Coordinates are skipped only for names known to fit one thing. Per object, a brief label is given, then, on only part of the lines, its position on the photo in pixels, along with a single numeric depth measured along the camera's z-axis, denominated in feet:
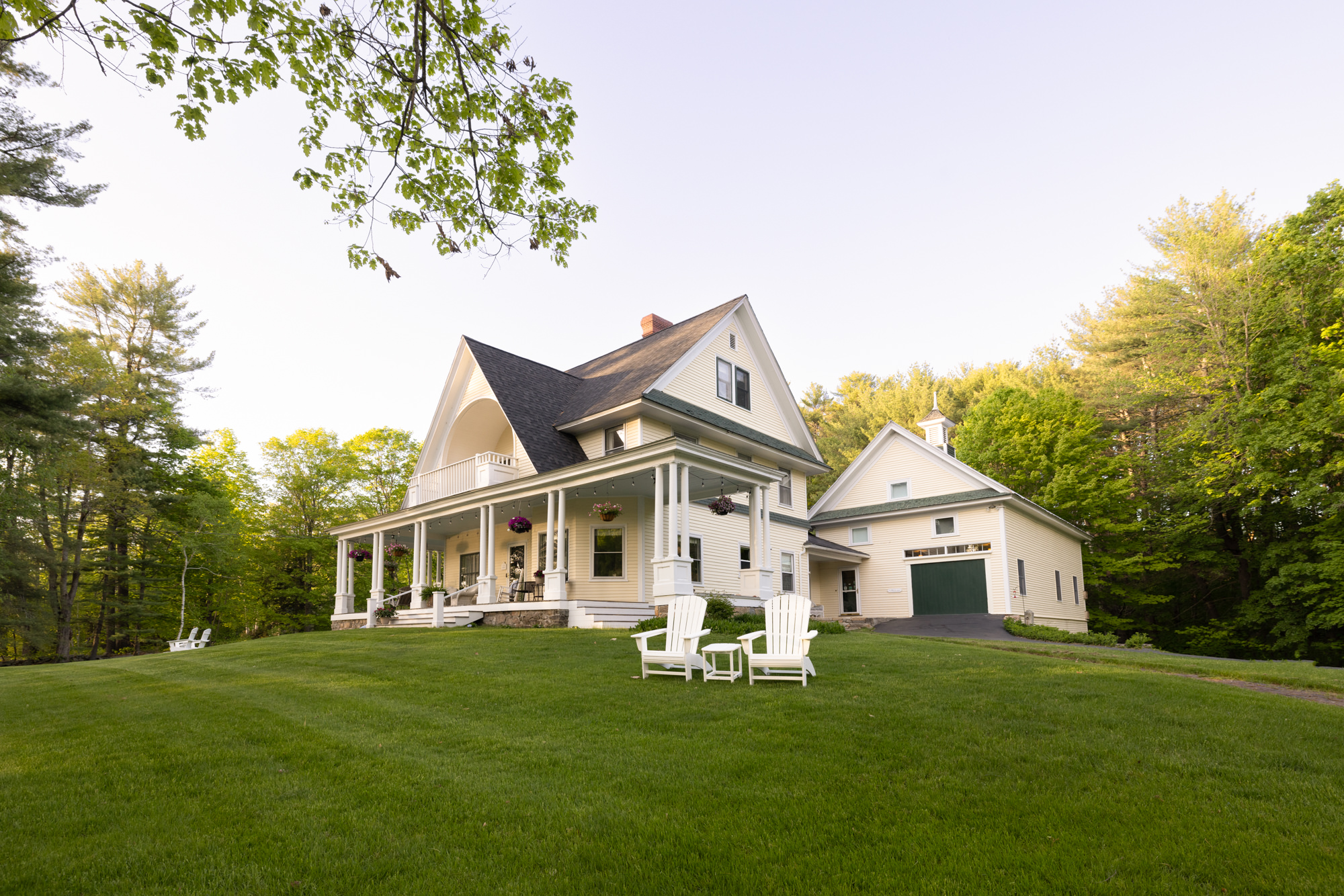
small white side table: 25.11
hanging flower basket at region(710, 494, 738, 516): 52.80
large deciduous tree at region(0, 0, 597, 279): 18.45
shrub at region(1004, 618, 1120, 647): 61.41
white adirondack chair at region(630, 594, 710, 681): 26.48
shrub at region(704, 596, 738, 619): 47.09
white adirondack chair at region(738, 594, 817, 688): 24.81
